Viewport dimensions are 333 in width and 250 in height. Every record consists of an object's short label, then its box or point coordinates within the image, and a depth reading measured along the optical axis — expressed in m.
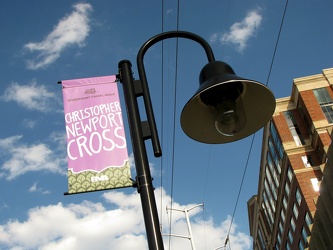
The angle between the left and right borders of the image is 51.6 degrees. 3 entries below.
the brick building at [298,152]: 36.78
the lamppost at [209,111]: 3.08
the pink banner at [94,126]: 4.07
